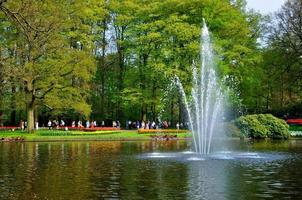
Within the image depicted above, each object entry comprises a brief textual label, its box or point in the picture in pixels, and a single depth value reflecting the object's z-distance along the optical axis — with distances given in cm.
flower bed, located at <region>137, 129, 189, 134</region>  5084
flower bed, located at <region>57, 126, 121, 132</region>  5147
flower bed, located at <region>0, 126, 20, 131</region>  5531
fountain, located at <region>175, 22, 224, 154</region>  5136
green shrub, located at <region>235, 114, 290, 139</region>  4934
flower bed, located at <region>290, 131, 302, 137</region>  5221
